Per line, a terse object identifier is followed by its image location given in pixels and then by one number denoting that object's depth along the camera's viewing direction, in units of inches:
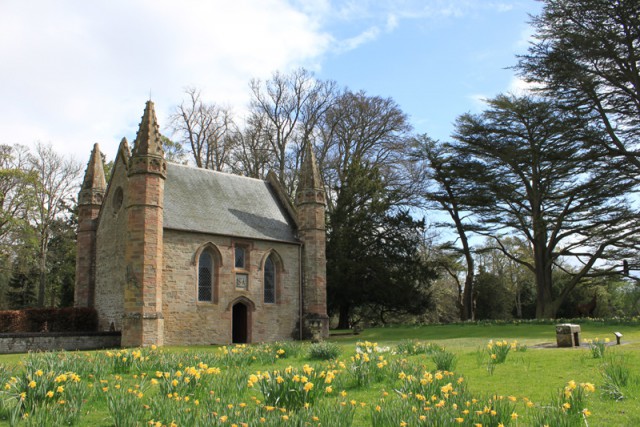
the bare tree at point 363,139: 1502.2
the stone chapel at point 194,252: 837.2
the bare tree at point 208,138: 1636.3
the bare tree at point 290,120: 1579.7
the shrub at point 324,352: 469.7
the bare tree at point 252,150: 1614.2
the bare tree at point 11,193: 1239.5
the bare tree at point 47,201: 1432.1
